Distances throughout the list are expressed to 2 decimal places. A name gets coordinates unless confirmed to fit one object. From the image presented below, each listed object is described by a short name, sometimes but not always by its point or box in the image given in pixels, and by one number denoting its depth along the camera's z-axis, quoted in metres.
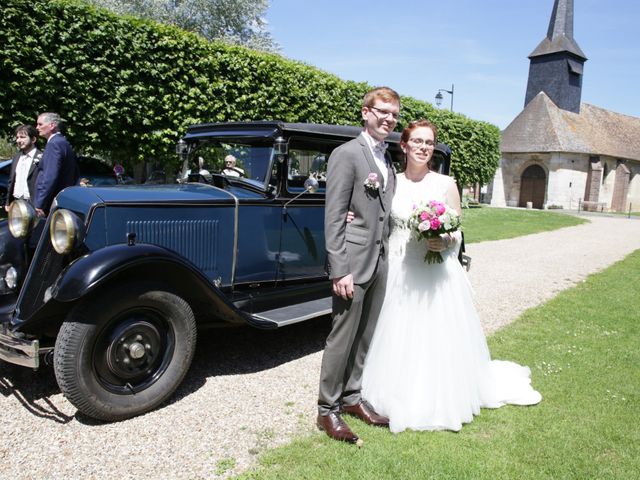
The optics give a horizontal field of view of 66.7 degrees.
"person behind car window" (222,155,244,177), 4.50
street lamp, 25.28
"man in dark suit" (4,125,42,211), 6.13
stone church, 35.03
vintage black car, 3.07
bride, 3.21
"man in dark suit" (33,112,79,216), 5.39
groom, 2.94
